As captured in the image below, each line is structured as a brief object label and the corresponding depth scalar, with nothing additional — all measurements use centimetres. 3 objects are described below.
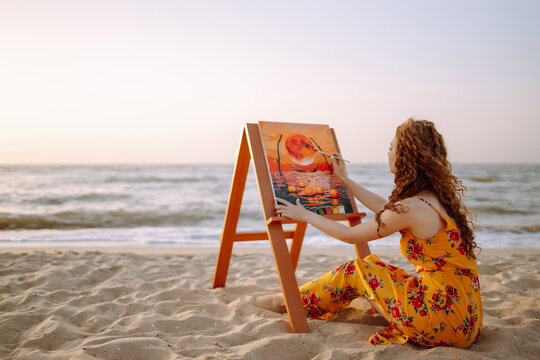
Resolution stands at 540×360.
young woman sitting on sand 194
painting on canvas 262
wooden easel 229
